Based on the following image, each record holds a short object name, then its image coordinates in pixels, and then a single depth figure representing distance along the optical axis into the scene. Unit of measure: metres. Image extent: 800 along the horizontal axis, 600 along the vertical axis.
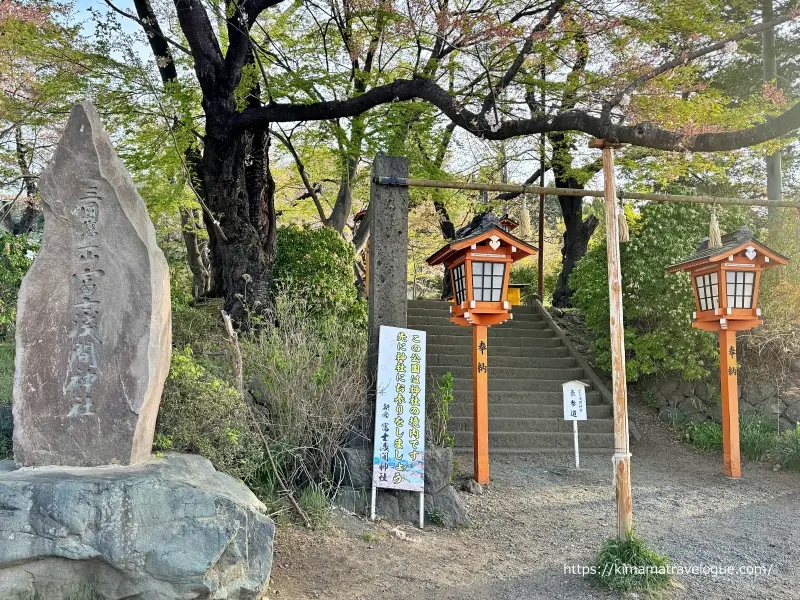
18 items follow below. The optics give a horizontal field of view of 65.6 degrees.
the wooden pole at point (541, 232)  13.17
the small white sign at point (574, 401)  7.56
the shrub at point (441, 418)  6.06
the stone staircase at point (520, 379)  8.90
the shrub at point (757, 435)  8.03
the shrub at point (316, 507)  4.91
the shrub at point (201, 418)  4.37
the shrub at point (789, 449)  7.53
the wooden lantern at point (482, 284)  6.61
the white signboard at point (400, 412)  5.30
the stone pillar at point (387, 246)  6.05
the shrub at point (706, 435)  8.63
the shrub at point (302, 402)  5.42
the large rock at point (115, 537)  3.19
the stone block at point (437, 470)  5.55
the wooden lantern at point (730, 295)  7.14
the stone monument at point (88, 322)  3.75
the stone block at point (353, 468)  5.46
